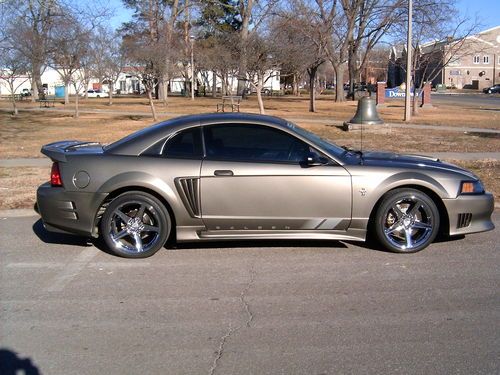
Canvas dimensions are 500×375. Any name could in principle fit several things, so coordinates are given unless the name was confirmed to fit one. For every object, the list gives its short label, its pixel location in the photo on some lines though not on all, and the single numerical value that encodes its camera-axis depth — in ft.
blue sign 169.90
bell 66.69
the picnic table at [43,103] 145.63
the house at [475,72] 330.54
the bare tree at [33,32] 90.48
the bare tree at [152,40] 103.97
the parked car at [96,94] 269.32
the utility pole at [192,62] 173.06
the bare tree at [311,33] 115.24
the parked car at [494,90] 273.33
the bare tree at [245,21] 97.91
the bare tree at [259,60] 93.45
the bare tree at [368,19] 147.84
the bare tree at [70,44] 87.15
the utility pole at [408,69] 76.33
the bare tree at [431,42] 94.94
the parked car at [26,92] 244.22
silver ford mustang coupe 18.52
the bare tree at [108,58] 141.63
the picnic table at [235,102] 102.33
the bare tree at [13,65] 107.11
